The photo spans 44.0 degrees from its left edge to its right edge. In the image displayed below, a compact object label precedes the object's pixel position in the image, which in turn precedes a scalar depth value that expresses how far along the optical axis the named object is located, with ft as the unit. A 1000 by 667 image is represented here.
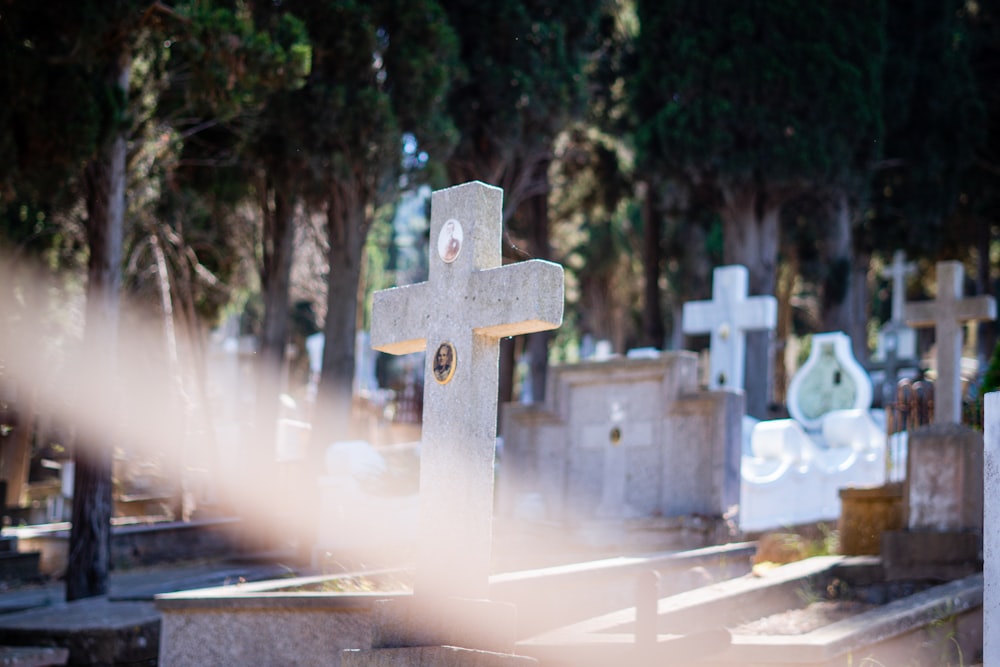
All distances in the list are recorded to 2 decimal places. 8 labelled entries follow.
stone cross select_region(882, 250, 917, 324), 83.10
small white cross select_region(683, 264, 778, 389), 52.16
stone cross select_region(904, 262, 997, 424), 35.60
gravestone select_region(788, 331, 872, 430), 55.62
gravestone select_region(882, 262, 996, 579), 27.09
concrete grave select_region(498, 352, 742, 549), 33.45
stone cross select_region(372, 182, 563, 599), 17.70
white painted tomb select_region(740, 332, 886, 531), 39.73
